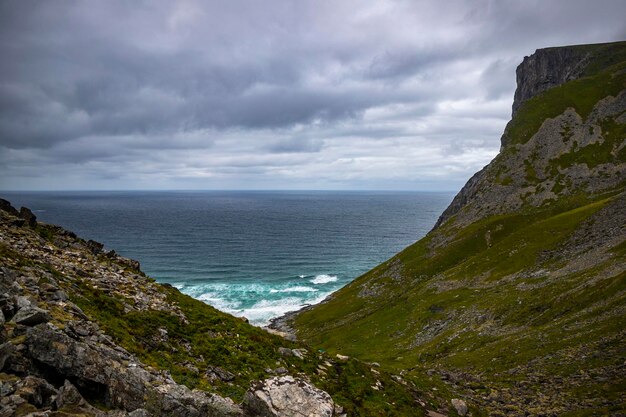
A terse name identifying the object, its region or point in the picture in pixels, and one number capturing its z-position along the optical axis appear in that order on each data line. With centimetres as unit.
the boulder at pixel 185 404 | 1716
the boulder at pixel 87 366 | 1616
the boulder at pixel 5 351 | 1474
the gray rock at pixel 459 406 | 3216
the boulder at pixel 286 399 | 1889
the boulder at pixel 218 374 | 2216
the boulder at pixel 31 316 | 1686
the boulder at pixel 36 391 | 1381
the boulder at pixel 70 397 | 1489
